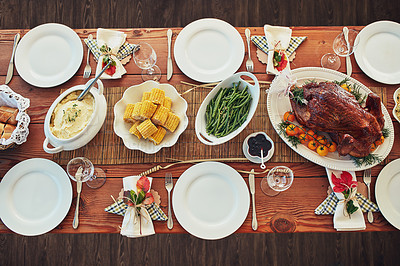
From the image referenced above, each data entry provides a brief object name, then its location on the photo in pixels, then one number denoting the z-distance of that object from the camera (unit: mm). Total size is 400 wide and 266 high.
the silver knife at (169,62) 2001
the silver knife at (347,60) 1983
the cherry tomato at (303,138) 1848
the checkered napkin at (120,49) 2021
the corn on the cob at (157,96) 1766
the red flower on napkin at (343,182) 1790
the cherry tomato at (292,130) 1848
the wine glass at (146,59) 1970
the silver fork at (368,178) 1824
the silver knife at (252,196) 1795
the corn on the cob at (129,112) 1758
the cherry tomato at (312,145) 1832
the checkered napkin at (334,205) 1800
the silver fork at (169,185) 1815
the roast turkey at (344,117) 1735
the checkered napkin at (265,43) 2021
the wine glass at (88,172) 1795
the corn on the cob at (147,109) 1715
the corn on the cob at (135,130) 1748
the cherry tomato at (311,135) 1845
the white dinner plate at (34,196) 1805
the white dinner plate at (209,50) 1991
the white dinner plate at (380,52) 1980
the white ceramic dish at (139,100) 1771
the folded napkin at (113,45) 2010
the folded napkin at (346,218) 1763
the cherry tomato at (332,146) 1830
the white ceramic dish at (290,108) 1820
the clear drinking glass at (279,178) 1766
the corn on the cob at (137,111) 1719
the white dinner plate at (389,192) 1787
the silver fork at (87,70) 1996
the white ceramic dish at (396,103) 1863
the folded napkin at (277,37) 2010
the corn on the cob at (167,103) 1814
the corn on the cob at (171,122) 1763
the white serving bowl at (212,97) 1683
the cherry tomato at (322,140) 1842
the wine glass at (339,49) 1979
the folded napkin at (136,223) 1754
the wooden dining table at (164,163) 1818
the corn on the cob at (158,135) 1759
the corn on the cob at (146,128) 1708
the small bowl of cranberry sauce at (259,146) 1818
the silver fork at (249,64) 1998
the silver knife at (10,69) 2002
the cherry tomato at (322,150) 1819
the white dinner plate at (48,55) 1997
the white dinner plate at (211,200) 1785
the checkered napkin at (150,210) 1812
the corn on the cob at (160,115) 1729
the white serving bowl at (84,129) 1695
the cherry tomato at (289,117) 1884
